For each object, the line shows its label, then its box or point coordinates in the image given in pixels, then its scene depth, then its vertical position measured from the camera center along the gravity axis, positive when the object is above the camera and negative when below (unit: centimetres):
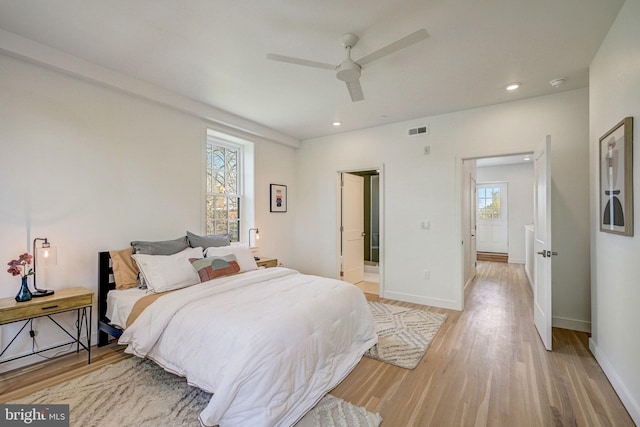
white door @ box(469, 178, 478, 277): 570 -26
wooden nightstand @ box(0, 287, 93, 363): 216 -75
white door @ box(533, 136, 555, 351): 279 -32
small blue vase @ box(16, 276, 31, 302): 227 -63
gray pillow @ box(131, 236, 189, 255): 302 -36
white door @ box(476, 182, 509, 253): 814 -13
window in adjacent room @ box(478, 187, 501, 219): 830 +31
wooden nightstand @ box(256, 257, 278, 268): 421 -72
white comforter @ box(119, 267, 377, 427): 165 -88
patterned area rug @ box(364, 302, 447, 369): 267 -131
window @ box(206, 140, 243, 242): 428 +40
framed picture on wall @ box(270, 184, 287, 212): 508 +28
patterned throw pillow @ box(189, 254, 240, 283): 289 -55
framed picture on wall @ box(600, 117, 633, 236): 192 +25
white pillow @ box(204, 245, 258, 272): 332 -47
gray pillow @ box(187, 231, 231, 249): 351 -34
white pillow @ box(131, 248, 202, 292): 266 -55
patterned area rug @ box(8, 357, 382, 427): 182 -130
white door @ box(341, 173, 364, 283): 525 -28
